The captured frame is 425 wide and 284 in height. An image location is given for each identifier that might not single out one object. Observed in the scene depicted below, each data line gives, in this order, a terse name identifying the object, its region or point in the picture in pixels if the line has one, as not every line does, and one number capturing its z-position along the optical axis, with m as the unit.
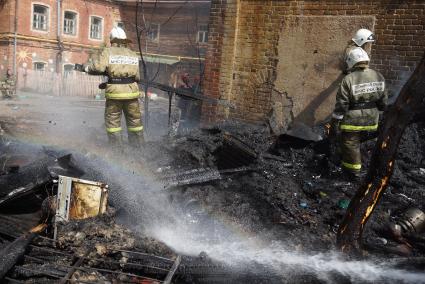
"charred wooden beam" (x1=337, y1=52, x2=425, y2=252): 3.43
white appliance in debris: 4.12
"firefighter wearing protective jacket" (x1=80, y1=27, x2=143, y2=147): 6.37
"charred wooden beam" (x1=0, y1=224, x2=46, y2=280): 3.29
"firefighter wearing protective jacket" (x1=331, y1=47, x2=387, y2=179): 5.64
